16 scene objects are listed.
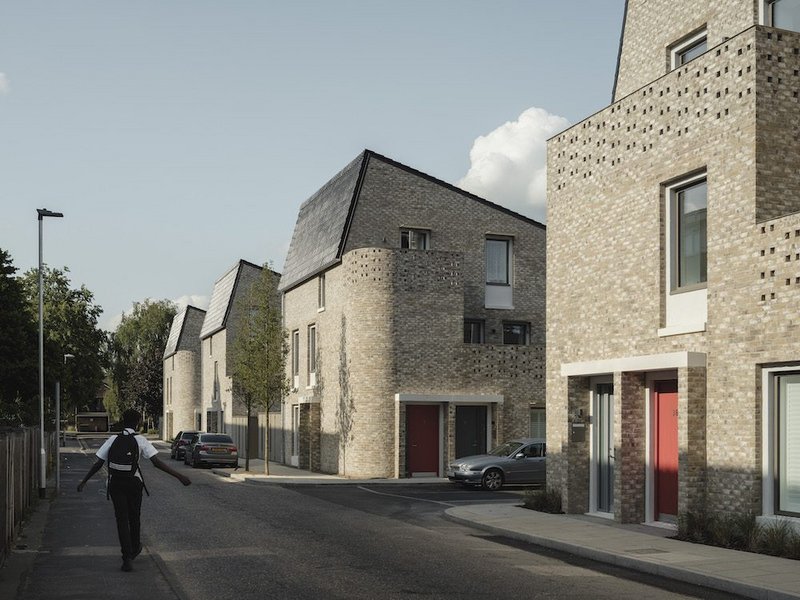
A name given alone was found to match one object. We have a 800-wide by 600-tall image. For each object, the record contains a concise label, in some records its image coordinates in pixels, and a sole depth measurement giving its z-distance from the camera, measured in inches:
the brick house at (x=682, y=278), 604.1
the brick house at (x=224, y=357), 2225.6
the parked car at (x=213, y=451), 1695.4
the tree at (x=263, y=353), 1529.3
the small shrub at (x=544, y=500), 828.6
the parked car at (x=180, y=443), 1961.1
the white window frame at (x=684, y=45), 840.3
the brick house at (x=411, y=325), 1365.7
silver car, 1179.3
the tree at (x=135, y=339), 4220.0
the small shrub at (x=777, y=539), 555.8
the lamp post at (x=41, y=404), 1011.3
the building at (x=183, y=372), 2994.6
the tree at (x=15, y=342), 1888.5
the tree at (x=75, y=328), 2790.4
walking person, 488.4
